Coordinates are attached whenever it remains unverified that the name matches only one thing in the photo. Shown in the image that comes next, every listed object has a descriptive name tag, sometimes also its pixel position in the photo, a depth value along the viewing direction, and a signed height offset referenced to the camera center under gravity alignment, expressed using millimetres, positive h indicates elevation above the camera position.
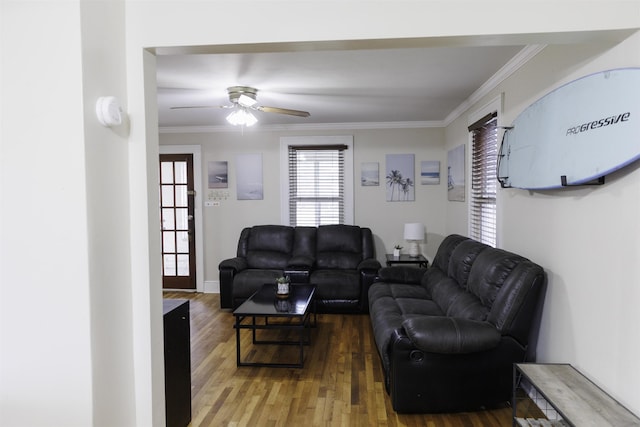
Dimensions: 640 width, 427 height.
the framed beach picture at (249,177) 5477 +347
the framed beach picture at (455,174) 4324 +307
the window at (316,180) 5355 +298
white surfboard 1646 +344
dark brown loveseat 4527 -770
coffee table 3096 -889
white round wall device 1390 +330
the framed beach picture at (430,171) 5250 +397
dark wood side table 4746 -734
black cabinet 2062 -899
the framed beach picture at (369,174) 5328 +368
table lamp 4852 -394
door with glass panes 5586 -158
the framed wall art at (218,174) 5520 +395
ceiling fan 3422 +865
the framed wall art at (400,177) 5293 +324
